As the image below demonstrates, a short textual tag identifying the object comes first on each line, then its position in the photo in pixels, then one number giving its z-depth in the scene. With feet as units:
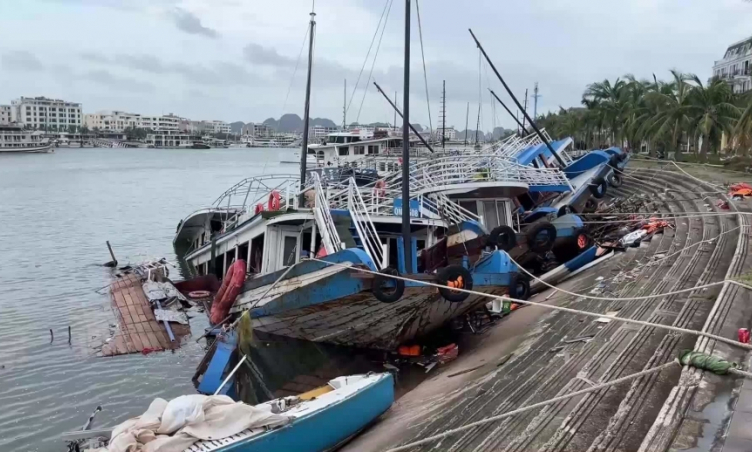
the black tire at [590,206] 71.19
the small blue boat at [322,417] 22.75
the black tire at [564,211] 63.88
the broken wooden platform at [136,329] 45.17
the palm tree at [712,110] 106.93
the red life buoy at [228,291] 43.18
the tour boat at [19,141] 402.46
